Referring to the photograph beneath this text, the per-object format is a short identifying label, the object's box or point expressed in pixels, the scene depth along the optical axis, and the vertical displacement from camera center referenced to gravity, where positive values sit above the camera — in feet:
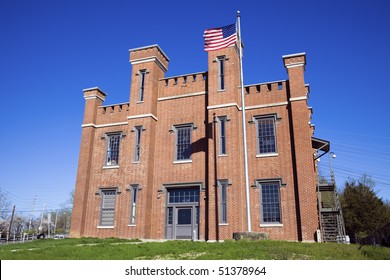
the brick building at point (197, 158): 60.39 +16.07
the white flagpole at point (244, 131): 52.21 +17.48
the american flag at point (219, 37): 58.18 +34.61
